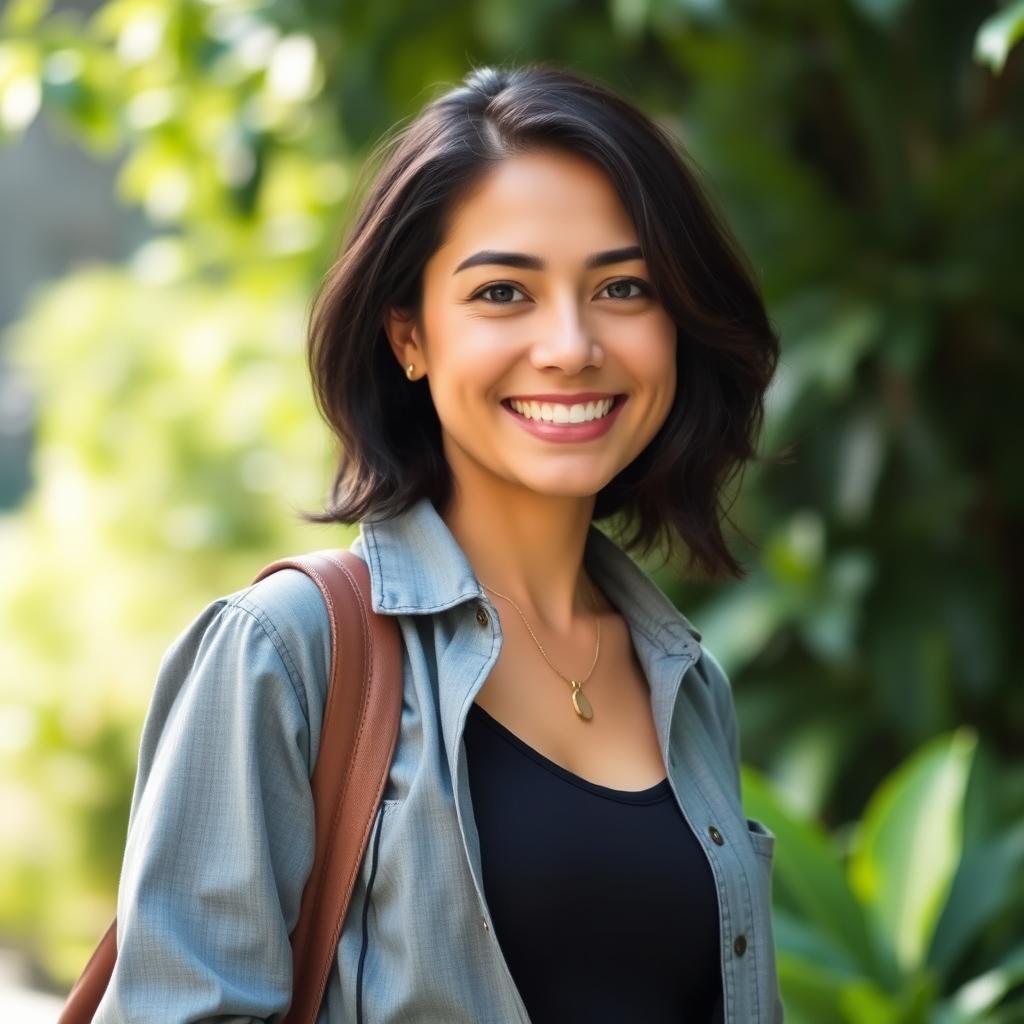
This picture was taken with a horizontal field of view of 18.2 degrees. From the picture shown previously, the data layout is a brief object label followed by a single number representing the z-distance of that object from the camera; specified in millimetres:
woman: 2496
